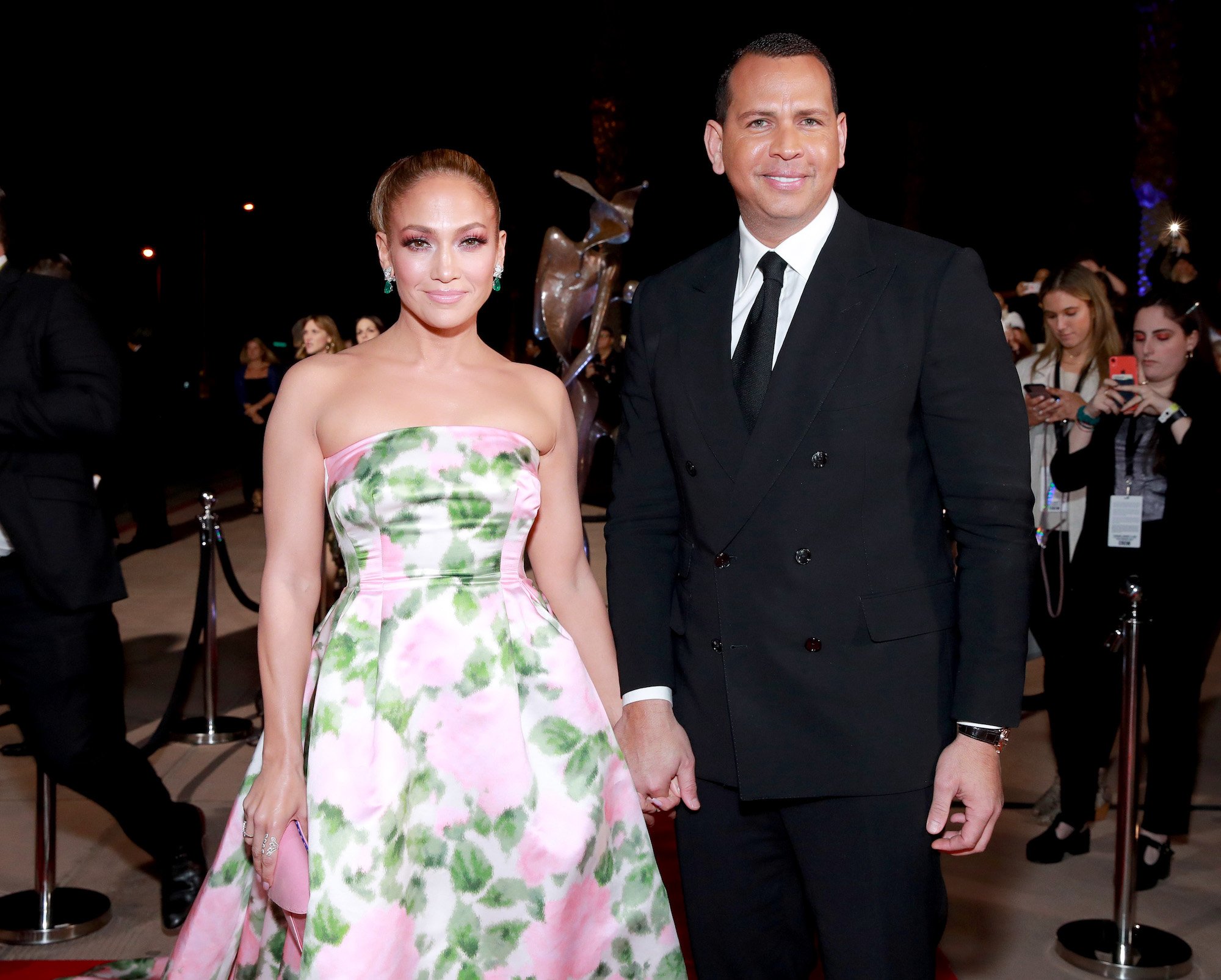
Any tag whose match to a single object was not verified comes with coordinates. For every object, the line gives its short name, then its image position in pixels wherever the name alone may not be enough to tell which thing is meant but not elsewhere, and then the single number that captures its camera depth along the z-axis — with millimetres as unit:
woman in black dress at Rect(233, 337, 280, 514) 12000
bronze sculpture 7316
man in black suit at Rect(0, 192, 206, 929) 3178
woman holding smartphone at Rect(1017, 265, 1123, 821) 4113
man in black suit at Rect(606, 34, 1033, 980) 1924
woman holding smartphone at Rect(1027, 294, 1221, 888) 3846
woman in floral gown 2039
